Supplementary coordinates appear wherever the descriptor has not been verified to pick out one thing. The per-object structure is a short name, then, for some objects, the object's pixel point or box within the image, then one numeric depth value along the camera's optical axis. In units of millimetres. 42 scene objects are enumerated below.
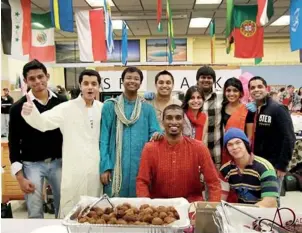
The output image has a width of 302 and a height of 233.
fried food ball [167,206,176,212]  1362
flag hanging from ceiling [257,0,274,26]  4187
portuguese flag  6641
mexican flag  6406
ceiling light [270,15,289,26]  9347
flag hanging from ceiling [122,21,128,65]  8164
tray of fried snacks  1226
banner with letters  4801
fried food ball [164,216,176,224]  1262
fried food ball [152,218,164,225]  1246
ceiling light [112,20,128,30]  9512
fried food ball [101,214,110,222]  1300
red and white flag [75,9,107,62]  6094
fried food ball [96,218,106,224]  1272
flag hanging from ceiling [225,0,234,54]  5784
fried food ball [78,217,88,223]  1275
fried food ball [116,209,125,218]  1340
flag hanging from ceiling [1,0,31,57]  4988
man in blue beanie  2154
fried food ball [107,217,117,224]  1275
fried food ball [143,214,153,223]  1276
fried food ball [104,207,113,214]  1379
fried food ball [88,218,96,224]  1269
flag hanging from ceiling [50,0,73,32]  4480
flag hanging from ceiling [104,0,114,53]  5754
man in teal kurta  2398
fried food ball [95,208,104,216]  1356
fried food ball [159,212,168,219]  1287
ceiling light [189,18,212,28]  9696
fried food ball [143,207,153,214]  1327
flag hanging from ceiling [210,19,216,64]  8643
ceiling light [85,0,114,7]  7442
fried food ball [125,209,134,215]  1333
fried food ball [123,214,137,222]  1293
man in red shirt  2219
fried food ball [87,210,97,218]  1331
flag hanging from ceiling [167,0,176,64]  6150
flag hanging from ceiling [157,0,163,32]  4723
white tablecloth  1595
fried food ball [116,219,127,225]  1268
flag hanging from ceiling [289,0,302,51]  3750
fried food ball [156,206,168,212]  1352
